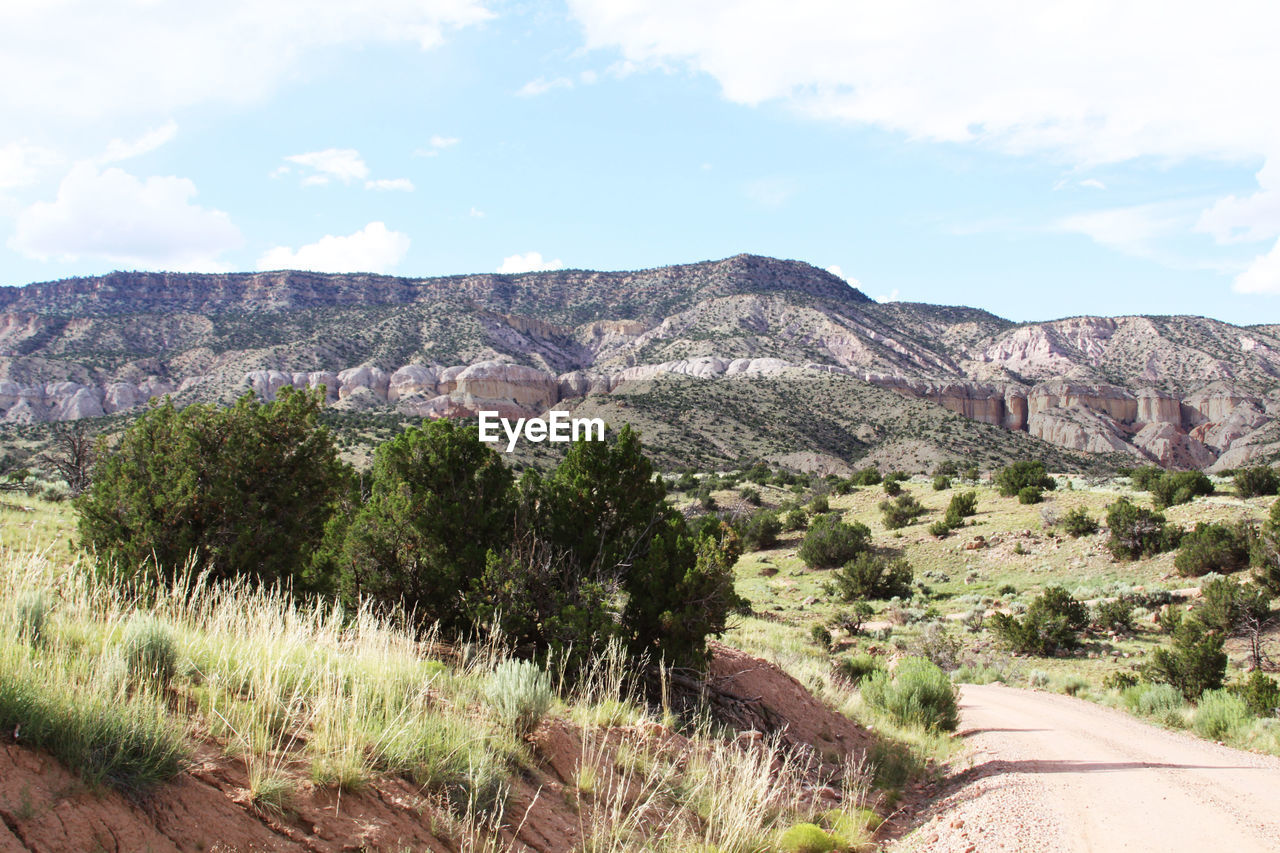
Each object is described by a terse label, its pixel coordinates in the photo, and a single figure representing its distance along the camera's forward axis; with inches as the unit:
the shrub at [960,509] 1185.4
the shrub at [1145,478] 1216.2
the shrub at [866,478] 1662.2
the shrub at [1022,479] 1261.1
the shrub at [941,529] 1171.9
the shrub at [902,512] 1288.1
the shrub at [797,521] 1407.5
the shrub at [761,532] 1378.0
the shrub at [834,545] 1152.8
